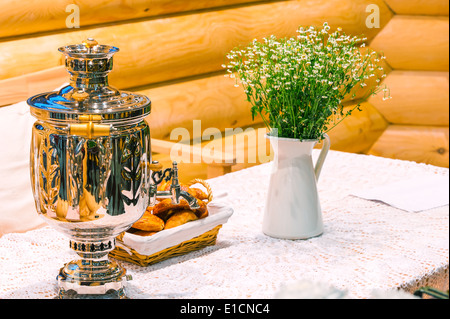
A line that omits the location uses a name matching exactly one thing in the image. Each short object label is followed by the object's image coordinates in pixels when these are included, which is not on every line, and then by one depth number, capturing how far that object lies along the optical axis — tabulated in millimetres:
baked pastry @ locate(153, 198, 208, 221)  2370
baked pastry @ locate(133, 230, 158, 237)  2293
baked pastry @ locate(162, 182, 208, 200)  2430
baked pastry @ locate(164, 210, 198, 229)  2336
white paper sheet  2766
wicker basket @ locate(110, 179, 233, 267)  2274
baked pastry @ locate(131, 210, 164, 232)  2292
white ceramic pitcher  2477
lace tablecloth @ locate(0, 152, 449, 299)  2239
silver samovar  2057
